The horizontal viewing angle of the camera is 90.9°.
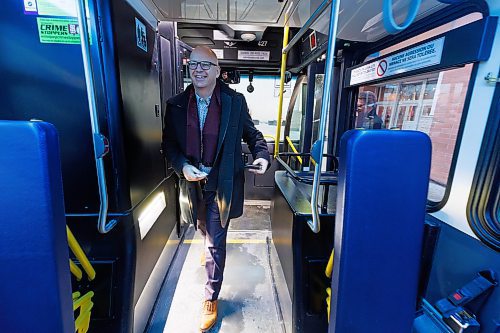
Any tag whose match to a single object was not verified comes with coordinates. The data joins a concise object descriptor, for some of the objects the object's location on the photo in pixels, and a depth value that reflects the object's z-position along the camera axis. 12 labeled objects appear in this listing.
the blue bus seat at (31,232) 0.77
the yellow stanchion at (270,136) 4.66
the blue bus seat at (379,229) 0.89
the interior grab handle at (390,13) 1.03
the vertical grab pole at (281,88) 2.34
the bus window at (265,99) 4.55
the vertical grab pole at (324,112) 1.04
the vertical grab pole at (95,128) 1.08
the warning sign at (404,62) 1.45
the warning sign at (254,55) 3.93
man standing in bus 1.69
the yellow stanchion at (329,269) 1.31
